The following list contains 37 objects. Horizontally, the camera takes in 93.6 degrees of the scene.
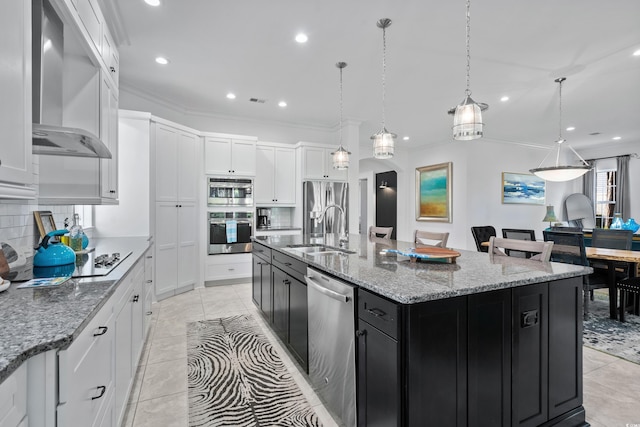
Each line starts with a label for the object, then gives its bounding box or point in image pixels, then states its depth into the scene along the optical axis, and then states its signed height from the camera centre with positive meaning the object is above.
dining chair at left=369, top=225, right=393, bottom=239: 3.67 -0.24
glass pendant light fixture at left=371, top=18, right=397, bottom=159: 2.99 +0.69
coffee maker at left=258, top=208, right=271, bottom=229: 5.53 -0.09
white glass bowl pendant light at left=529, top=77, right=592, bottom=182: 4.02 +0.59
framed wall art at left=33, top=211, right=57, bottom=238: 2.12 -0.07
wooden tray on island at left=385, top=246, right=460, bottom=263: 1.89 -0.27
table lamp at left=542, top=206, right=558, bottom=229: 6.97 -0.06
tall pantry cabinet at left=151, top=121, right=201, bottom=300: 4.08 +0.08
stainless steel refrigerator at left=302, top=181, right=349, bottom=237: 5.47 +0.16
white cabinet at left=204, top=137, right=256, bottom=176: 4.82 +0.93
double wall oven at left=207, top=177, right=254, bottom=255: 4.81 -0.04
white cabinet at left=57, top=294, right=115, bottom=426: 0.89 -0.57
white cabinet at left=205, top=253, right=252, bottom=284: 4.81 -0.89
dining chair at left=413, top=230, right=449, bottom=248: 2.70 -0.23
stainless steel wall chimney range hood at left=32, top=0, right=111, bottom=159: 1.57 +0.72
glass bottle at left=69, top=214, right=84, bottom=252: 2.26 -0.19
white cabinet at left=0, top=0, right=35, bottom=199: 1.09 +0.43
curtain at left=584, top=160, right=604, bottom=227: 7.75 +0.74
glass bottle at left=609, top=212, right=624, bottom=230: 5.37 -0.19
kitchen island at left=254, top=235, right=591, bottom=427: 1.26 -0.61
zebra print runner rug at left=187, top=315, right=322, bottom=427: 1.84 -1.24
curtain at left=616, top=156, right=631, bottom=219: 7.01 +0.58
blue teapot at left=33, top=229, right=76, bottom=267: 1.69 -0.24
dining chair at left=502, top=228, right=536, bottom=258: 3.85 -0.28
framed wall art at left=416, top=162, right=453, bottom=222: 7.09 +0.52
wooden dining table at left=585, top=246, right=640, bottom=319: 3.27 -0.56
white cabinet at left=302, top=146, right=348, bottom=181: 5.48 +0.88
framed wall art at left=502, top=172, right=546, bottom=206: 7.15 +0.60
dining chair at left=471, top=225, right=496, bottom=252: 4.56 -0.34
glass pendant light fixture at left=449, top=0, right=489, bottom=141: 2.14 +0.66
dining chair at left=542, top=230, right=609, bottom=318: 3.17 -0.44
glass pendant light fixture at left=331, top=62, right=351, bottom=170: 3.66 +0.66
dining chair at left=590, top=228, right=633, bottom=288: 3.56 -0.41
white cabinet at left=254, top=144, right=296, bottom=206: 5.43 +0.69
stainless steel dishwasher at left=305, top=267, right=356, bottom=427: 1.58 -0.76
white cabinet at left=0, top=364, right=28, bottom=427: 0.70 -0.46
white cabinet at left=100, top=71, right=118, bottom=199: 2.36 +0.66
